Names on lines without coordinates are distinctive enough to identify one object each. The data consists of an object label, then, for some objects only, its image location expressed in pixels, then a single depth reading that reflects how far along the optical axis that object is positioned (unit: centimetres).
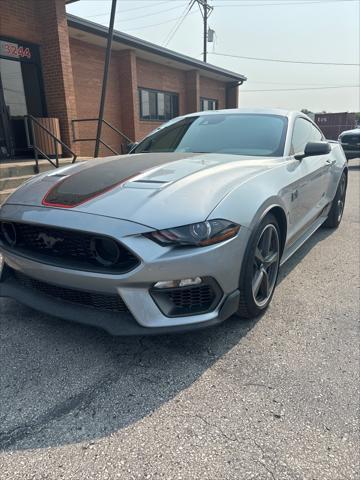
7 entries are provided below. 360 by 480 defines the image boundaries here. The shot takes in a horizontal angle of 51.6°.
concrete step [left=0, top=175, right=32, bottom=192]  624
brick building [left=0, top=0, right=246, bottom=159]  800
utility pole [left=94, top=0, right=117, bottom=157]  755
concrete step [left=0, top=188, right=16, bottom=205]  594
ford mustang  203
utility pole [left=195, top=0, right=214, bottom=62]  2764
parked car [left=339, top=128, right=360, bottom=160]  1319
